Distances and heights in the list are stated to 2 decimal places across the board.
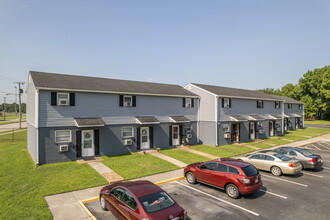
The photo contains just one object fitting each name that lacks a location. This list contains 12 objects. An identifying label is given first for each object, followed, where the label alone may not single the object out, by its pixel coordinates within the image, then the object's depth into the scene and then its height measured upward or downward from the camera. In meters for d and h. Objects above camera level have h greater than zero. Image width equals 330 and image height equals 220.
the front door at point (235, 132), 25.27 -2.94
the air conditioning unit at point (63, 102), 15.44 +0.69
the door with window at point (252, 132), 27.35 -3.20
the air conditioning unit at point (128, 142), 18.26 -3.01
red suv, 9.30 -3.42
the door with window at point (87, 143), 16.39 -2.83
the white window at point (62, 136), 15.27 -2.03
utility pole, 42.07 +4.50
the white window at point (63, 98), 15.38 +1.01
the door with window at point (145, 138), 19.69 -2.92
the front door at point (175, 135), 22.09 -2.90
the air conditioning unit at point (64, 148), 15.09 -2.94
